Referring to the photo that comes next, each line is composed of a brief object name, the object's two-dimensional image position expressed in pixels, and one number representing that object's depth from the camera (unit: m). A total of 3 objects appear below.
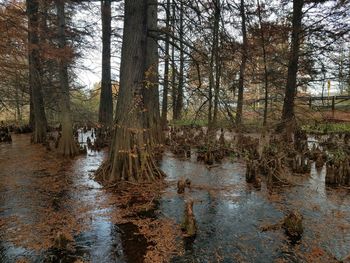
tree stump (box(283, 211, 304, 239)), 3.66
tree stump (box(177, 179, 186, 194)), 5.23
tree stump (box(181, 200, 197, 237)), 3.70
